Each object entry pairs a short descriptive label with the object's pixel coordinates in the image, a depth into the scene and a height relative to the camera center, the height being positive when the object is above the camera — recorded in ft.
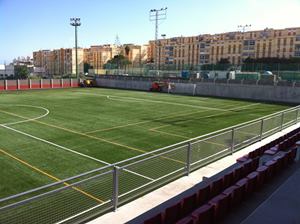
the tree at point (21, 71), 353.43 -3.42
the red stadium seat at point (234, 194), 25.93 -10.40
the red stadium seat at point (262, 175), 30.76 -10.25
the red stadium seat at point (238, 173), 31.24 -10.23
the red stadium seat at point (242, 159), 38.97 -10.95
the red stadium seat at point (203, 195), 25.70 -10.35
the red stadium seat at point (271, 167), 33.12 -10.08
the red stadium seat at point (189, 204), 24.06 -10.47
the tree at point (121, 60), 434.88 +15.46
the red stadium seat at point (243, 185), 27.66 -10.06
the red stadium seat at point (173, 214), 22.20 -10.40
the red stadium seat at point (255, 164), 34.71 -10.25
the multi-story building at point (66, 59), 604.82 +19.89
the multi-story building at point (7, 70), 354.58 -2.59
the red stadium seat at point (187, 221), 20.60 -9.97
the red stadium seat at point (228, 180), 29.39 -10.28
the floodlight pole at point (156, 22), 227.85 +36.64
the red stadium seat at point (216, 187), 27.48 -10.37
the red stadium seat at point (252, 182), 28.83 -10.28
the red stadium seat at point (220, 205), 23.64 -10.41
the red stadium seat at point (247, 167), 33.07 -10.12
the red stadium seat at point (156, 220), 20.39 -9.94
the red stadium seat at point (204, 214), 21.61 -10.09
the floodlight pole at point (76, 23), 210.38 +31.25
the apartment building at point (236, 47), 446.85 +41.04
